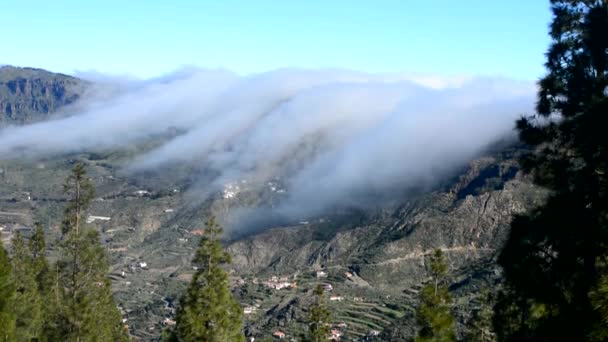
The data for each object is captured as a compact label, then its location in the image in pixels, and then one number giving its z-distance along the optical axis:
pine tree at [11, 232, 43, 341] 42.88
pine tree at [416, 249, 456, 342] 37.06
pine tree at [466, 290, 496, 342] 45.06
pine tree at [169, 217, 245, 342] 36.47
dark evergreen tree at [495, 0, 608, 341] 19.38
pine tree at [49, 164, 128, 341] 42.06
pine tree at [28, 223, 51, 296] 58.88
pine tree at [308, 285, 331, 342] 44.59
